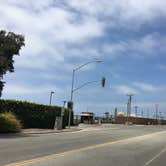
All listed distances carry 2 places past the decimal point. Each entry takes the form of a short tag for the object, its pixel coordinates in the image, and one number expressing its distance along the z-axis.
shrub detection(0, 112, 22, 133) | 16.17
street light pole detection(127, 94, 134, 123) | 51.06
